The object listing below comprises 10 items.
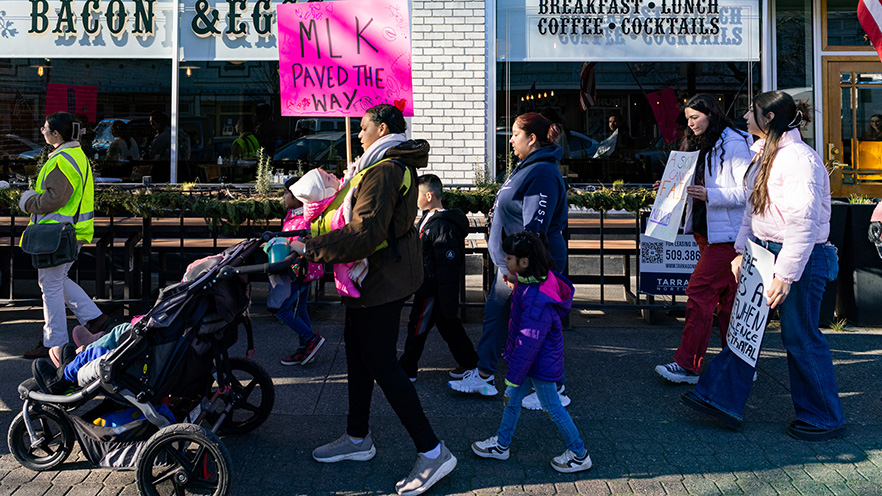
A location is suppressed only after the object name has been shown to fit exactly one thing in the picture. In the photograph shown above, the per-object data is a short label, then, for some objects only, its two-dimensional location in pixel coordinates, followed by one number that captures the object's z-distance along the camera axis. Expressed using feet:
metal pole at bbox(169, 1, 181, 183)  33.47
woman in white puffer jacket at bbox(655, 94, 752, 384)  17.06
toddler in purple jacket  13.16
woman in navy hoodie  15.57
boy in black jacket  17.51
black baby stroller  12.13
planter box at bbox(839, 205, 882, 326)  22.82
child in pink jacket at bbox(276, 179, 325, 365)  19.03
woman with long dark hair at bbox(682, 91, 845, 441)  14.02
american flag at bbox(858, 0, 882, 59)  22.40
